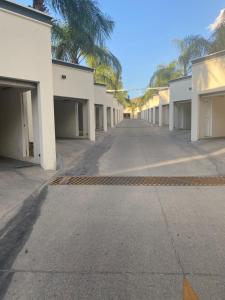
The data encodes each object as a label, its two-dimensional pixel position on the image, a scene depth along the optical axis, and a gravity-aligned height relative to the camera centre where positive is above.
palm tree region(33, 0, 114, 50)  9.45 +4.77
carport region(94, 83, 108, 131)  17.54 +1.50
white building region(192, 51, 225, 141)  10.22 +1.30
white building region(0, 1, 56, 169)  5.61 +1.13
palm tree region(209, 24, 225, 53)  10.82 +4.24
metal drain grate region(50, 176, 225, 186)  5.25 -1.39
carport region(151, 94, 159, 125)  28.67 +2.01
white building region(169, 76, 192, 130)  15.89 +1.58
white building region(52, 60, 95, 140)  11.13 +1.34
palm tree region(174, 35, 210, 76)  16.54 +5.71
